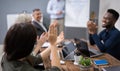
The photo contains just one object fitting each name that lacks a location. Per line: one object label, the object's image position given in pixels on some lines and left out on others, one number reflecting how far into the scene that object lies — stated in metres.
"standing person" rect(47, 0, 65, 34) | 4.64
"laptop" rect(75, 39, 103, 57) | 2.06
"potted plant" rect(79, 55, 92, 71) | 1.73
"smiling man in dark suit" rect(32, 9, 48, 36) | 3.24
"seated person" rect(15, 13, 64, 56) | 1.77
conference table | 1.79
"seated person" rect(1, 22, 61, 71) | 1.18
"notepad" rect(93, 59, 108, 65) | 1.92
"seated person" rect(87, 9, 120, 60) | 2.39
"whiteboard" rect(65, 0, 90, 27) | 4.83
